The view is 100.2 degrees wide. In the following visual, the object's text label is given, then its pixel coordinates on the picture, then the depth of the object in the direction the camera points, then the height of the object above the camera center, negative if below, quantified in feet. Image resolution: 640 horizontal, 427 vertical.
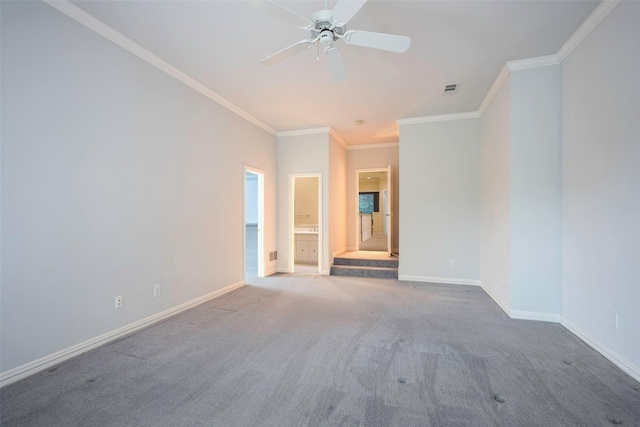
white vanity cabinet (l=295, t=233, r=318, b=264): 20.95 -2.56
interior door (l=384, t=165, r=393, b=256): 19.22 +0.28
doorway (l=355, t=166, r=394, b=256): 30.45 +0.86
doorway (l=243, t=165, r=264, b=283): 17.07 -0.95
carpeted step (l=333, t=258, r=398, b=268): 17.83 -3.24
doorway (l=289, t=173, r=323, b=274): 18.22 -0.92
